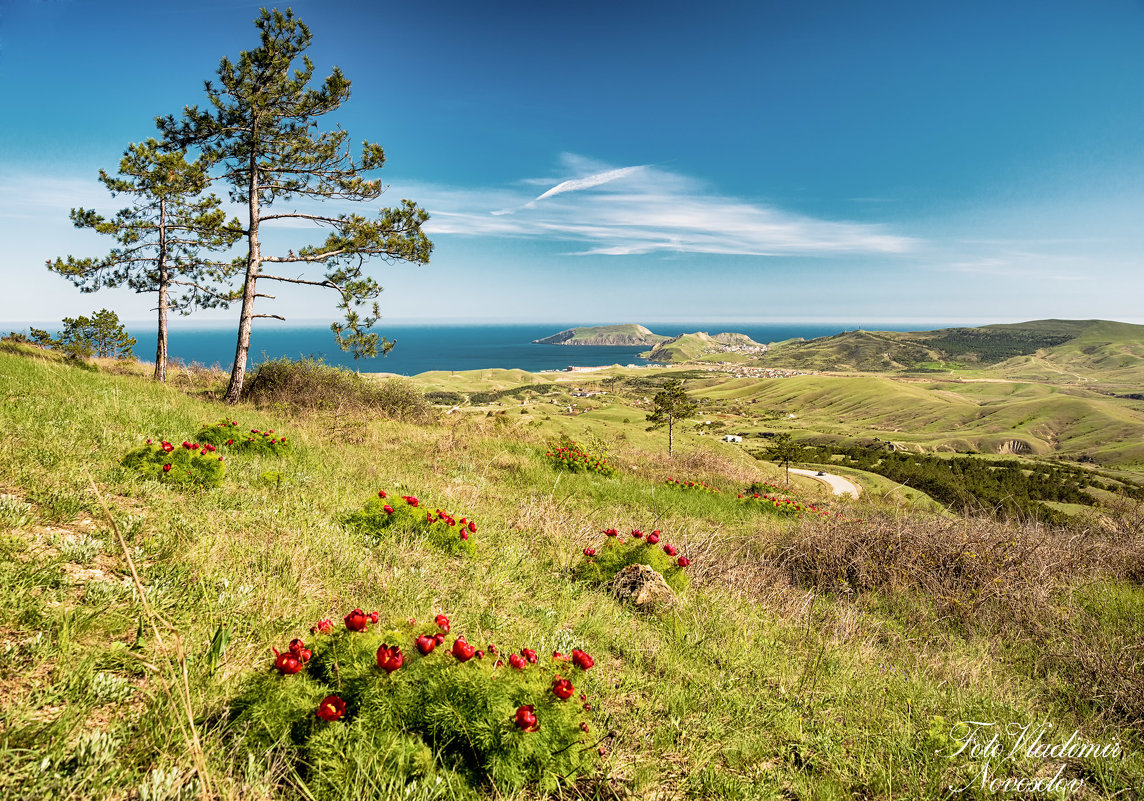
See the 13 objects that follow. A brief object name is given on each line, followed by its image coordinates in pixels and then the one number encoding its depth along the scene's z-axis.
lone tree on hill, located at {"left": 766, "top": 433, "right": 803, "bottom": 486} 39.31
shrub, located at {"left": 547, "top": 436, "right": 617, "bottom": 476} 12.18
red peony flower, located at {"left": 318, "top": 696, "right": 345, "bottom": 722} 2.09
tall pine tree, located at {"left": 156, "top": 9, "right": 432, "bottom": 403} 13.15
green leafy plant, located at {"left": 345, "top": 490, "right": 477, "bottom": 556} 5.21
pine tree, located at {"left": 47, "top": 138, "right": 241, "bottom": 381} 12.80
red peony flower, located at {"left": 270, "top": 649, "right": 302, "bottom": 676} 2.16
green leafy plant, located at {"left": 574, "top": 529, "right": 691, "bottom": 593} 5.50
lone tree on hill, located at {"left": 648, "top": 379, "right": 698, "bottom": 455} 41.00
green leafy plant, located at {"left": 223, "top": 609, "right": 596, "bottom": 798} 2.12
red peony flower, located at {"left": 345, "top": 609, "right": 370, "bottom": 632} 2.46
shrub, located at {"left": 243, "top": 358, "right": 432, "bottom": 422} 14.68
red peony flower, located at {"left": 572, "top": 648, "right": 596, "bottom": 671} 2.72
